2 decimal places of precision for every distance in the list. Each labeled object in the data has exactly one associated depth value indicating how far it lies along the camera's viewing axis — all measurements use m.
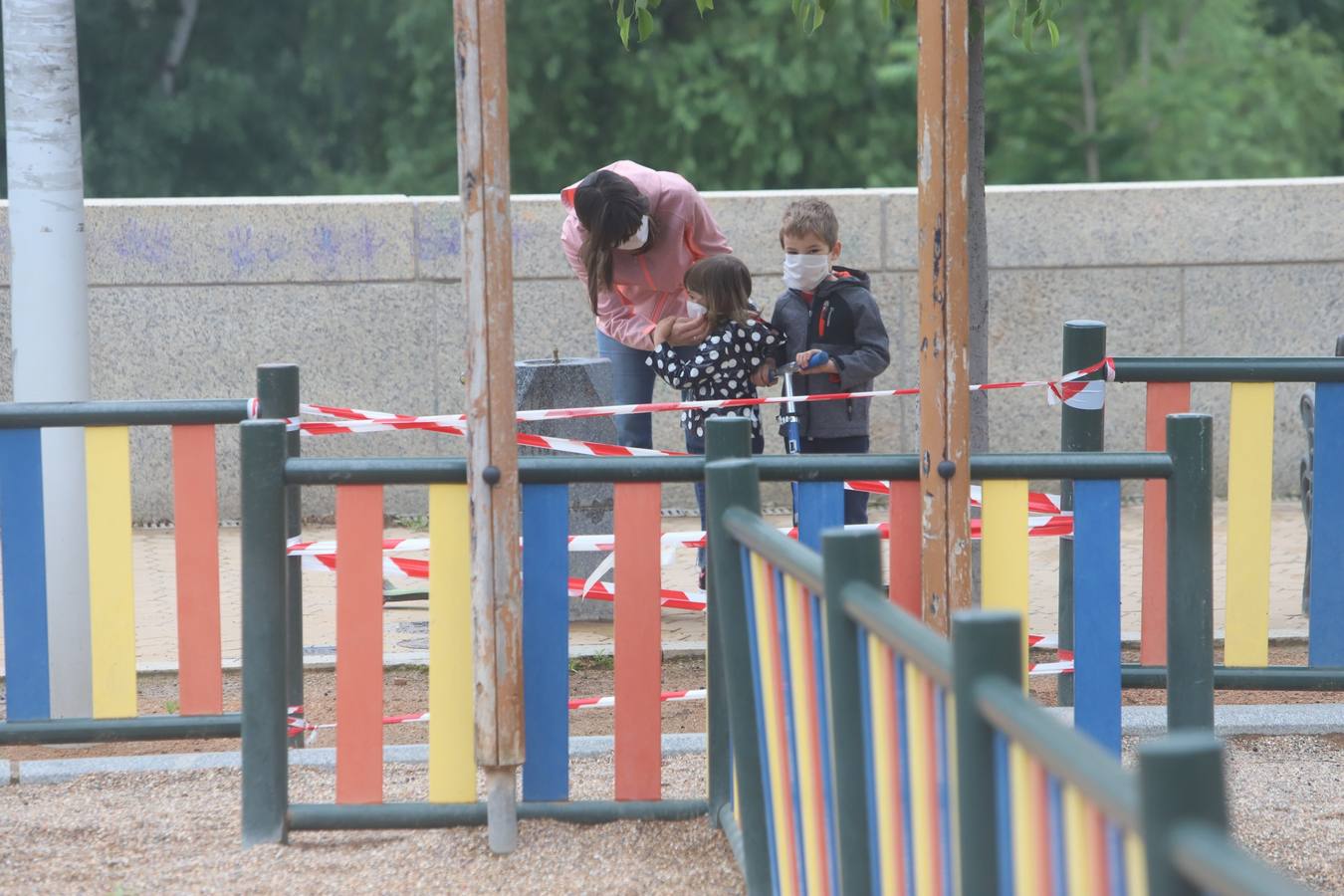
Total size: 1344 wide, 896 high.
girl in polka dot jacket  12.23
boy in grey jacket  11.87
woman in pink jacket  12.41
